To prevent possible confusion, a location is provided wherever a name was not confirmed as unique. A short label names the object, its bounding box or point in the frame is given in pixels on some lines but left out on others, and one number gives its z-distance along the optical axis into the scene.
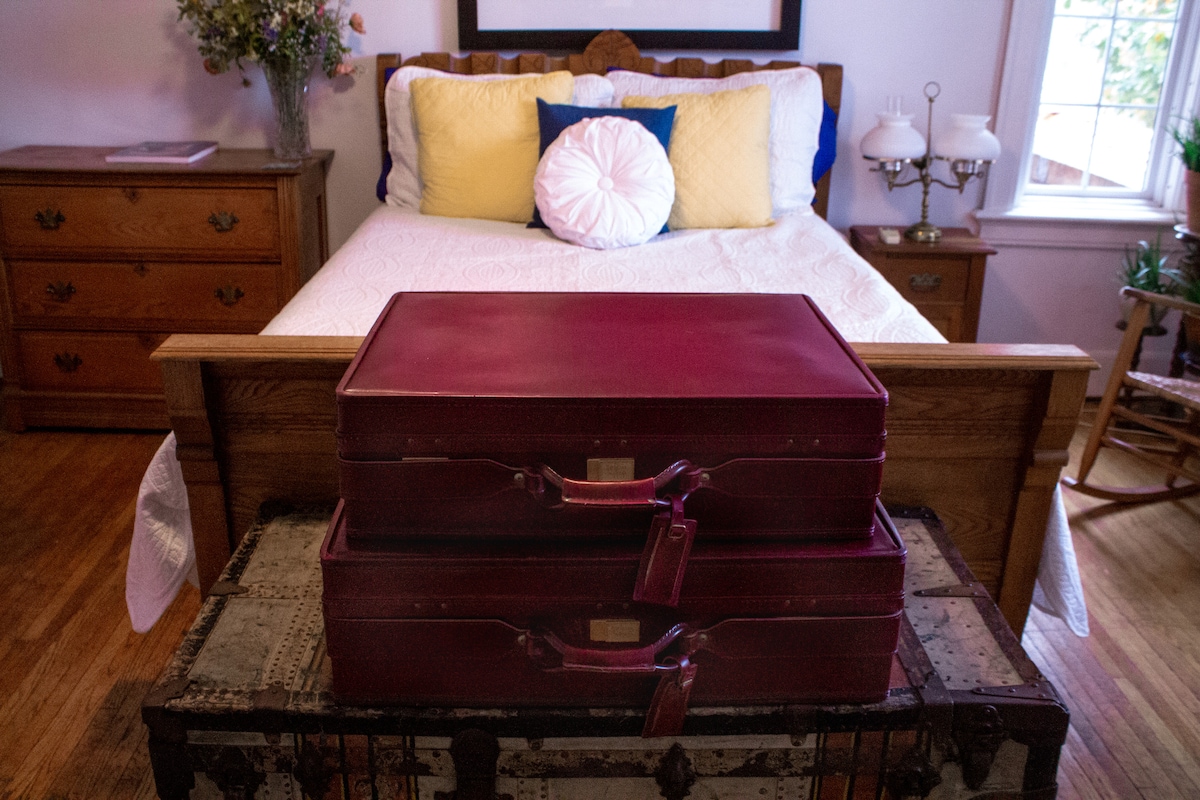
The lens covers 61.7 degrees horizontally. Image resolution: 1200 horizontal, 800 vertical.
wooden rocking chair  2.38
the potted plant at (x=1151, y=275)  2.93
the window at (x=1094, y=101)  3.11
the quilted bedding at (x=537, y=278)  1.67
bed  1.55
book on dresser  2.84
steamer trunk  1.19
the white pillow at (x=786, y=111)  2.76
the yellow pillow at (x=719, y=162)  2.59
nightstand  2.90
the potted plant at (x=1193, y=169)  2.87
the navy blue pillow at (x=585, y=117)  2.56
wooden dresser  2.80
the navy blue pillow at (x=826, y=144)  2.96
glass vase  2.84
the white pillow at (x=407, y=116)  2.77
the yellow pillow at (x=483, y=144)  2.64
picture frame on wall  3.01
